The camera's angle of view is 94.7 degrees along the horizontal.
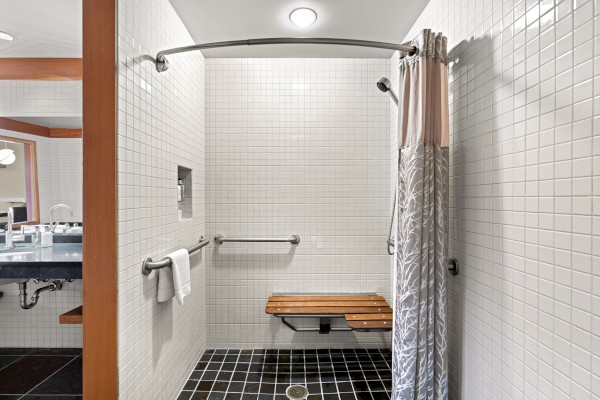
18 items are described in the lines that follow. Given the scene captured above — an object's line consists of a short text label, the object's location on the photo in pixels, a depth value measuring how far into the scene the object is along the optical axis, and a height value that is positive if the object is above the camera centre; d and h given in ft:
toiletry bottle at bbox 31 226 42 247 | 6.18 -0.92
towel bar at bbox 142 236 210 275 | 4.36 -1.08
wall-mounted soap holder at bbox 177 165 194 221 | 6.45 +0.06
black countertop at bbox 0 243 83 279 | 4.57 -1.18
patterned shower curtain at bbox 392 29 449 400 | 4.11 -0.57
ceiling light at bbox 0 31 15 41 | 5.53 +3.28
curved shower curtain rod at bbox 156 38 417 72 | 3.99 +2.28
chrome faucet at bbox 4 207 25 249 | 5.96 -0.85
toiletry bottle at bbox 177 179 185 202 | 6.08 +0.14
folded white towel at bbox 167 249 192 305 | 4.77 -1.35
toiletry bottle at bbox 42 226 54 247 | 6.08 -0.91
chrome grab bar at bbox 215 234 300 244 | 7.11 -1.09
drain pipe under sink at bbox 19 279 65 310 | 5.98 -2.10
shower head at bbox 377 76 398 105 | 5.02 +2.06
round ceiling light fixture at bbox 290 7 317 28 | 5.49 +3.68
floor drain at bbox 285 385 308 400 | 5.54 -4.01
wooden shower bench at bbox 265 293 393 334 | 6.11 -2.67
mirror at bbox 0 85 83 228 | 6.45 +1.04
